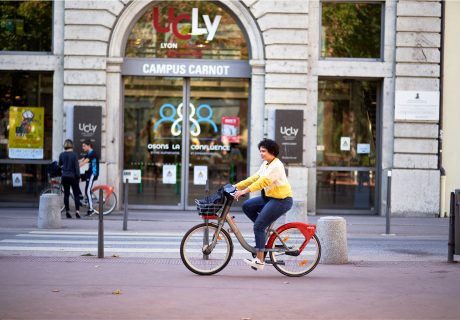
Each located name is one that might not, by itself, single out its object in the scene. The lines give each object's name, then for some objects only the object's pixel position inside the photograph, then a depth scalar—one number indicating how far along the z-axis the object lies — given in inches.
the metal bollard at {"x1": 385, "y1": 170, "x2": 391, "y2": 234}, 700.0
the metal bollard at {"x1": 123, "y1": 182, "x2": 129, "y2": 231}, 692.4
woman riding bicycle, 437.1
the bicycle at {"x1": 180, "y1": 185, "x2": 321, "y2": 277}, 438.6
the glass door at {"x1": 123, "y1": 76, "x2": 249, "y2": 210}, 917.8
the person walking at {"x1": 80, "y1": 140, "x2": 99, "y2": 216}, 837.2
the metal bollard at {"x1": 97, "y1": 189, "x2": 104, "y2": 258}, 508.1
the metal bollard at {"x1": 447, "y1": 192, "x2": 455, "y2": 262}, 498.9
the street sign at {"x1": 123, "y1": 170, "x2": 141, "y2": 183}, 919.0
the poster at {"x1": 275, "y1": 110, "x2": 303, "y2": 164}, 882.1
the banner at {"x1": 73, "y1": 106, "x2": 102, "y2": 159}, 880.9
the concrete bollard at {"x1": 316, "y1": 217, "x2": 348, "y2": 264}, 497.4
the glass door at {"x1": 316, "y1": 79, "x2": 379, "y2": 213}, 917.8
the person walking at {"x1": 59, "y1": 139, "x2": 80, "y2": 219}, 796.0
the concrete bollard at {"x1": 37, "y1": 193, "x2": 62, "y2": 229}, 695.7
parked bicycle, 851.4
